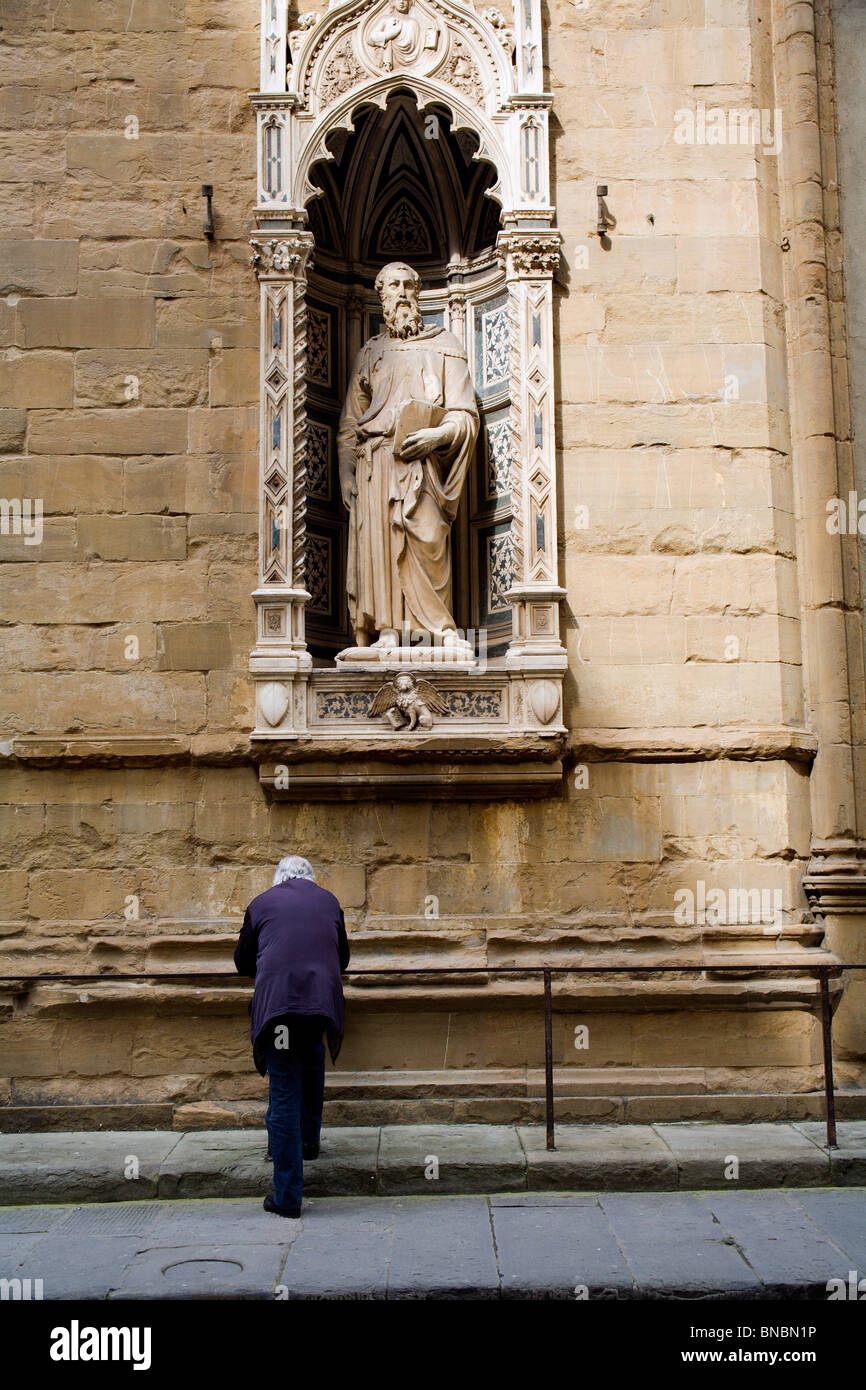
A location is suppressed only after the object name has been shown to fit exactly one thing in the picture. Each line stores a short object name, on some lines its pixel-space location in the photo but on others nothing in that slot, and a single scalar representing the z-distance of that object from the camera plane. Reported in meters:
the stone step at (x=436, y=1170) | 6.46
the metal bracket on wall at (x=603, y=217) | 8.37
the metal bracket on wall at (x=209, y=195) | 8.26
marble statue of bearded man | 8.47
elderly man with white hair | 6.05
